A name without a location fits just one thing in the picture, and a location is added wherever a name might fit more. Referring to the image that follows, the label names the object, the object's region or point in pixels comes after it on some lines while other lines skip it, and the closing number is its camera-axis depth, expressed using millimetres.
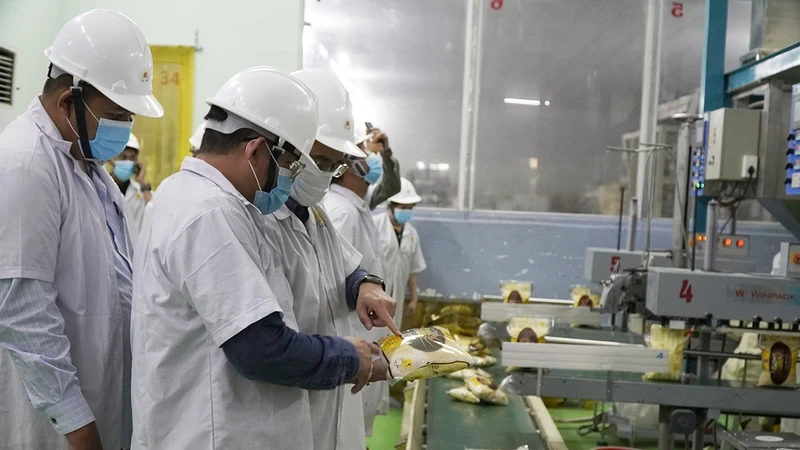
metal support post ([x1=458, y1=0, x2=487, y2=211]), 6551
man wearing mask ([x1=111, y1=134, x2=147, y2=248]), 4141
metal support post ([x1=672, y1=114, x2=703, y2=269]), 3676
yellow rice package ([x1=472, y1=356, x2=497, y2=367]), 4774
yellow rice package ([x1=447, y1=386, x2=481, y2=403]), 4051
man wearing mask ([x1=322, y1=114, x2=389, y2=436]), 3273
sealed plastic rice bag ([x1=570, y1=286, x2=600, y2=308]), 4926
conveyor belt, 3373
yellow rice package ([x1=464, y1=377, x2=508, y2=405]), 4023
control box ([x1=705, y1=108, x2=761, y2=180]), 3648
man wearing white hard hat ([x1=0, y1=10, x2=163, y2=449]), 1610
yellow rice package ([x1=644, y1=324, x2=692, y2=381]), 3297
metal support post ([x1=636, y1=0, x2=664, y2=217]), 6488
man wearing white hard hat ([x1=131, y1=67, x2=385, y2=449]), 1407
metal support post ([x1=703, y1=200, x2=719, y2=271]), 3291
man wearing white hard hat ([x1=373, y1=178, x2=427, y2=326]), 5613
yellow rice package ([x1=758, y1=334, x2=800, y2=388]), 3195
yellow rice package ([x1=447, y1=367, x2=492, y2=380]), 4254
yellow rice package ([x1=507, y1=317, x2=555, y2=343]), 3701
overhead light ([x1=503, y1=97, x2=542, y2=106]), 6617
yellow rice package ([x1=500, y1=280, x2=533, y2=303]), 5078
